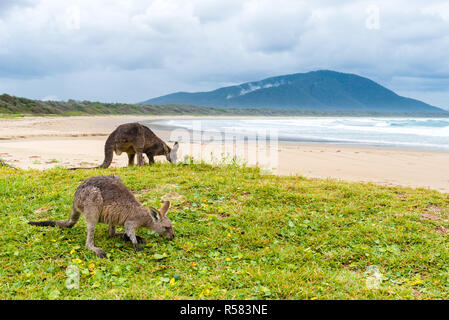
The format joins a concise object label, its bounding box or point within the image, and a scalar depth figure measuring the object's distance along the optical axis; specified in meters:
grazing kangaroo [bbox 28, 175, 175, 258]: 4.67
